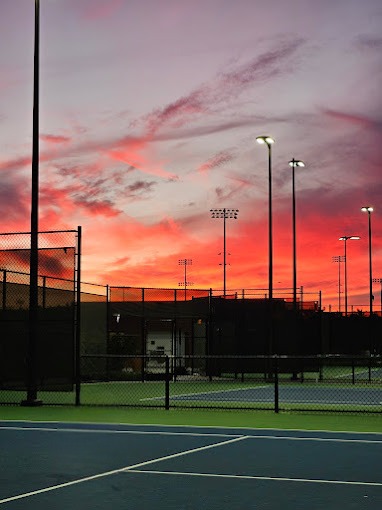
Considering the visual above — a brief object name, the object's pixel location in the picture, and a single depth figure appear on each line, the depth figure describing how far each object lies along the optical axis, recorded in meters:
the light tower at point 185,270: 113.42
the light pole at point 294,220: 36.78
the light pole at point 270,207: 33.06
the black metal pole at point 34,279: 20.62
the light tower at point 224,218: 89.88
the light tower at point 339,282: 123.00
